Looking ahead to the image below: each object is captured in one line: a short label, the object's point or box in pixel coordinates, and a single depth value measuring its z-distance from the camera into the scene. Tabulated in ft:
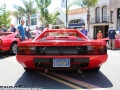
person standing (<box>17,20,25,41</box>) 31.28
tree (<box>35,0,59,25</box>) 107.65
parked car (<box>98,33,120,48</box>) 42.42
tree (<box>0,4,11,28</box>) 124.26
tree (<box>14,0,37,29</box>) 118.28
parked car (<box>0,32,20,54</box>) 28.54
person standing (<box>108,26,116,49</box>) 42.13
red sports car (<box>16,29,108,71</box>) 14.43
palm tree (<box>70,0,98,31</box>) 91.20
